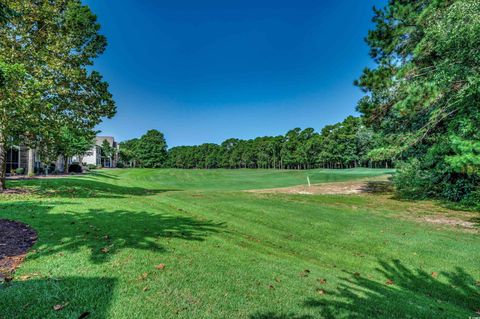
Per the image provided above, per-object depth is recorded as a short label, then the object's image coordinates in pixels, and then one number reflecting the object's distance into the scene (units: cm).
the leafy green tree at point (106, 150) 7219
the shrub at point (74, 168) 3644
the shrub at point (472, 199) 1274
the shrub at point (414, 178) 1462
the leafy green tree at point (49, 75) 1055
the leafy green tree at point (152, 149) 8000
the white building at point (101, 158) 6681
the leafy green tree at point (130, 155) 8488
